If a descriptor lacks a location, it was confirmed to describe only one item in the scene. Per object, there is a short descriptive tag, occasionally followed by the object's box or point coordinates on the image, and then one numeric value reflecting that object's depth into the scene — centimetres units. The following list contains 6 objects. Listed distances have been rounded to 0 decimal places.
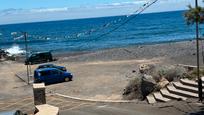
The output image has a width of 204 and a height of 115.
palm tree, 2053
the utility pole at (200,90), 2283
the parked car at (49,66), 4372
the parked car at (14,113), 1630
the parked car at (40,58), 6281
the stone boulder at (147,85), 2691
